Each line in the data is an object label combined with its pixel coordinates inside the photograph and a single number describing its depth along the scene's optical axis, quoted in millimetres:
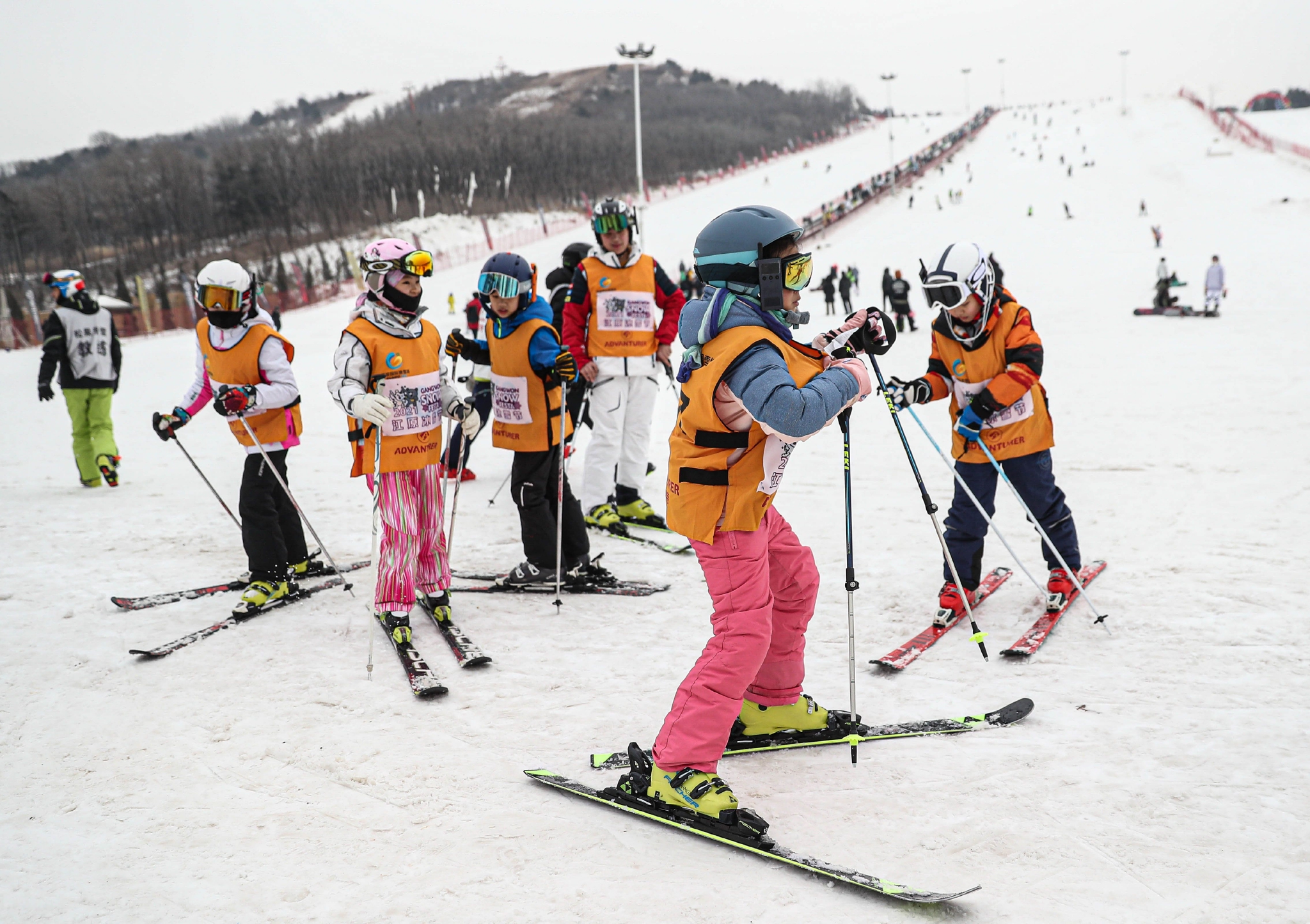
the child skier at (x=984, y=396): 4297
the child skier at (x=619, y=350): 6430
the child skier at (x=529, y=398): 5172
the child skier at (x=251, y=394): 4867
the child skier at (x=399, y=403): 4363
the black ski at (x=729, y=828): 2484
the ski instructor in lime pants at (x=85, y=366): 8031
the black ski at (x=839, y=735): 3342
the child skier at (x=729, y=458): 2816
